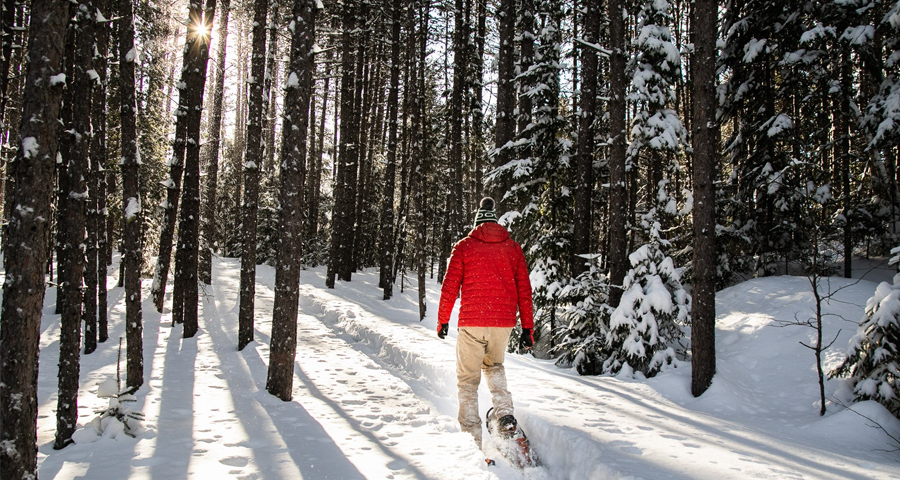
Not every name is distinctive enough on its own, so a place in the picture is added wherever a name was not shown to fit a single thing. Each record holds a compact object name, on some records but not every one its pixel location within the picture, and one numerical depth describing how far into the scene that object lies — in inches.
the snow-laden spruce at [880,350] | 235.9
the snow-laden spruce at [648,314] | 349.7
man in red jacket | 216.1
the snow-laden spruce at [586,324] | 390.9
